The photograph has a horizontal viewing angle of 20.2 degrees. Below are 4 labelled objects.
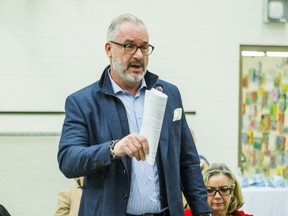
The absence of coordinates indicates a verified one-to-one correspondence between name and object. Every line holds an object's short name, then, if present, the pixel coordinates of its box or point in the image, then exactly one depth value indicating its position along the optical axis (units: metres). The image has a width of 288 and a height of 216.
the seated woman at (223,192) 4.71
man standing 3.00
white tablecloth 7.55
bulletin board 8.92
